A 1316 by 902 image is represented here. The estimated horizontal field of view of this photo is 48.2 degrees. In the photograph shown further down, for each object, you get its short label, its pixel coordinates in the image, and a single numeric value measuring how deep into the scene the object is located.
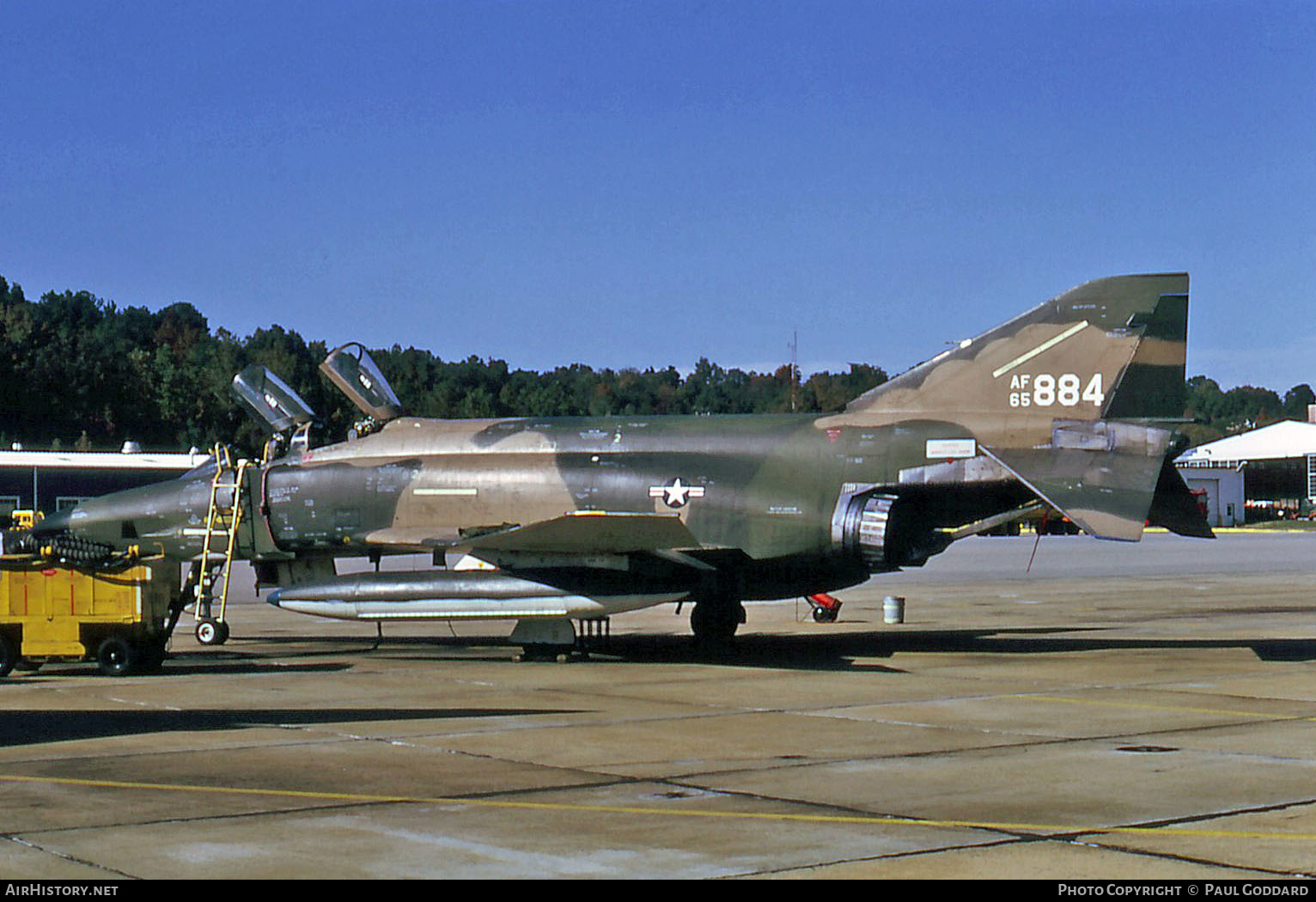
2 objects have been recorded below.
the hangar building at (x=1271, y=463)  108.42
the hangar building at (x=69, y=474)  50.66
